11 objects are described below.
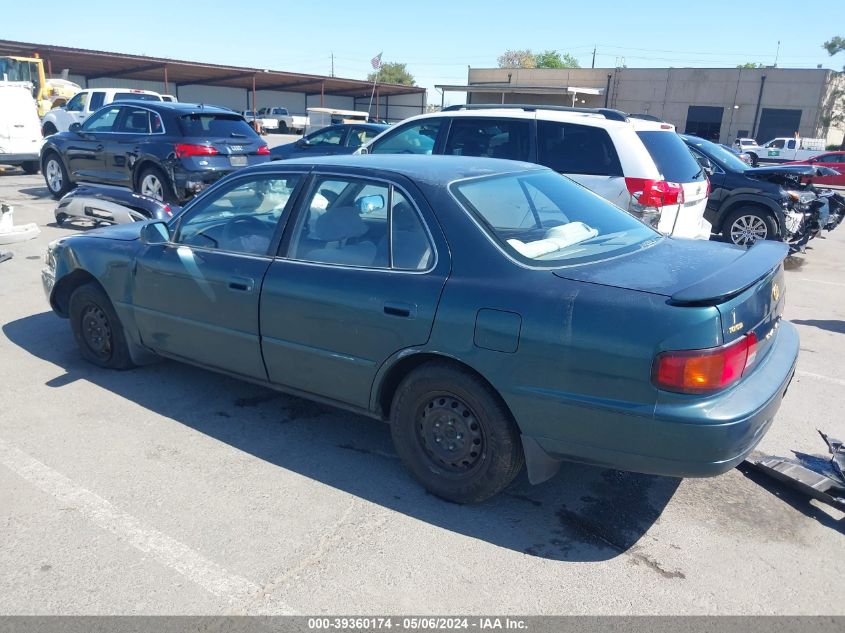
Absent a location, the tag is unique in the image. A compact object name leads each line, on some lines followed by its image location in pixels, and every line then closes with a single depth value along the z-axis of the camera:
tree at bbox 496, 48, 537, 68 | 102.09
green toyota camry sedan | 2.87
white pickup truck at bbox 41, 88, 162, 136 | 18.67
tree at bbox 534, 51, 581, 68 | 102.50
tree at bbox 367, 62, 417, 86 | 94.19
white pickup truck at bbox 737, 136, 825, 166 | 35.25
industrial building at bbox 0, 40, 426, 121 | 35.75
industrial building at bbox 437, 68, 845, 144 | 46.53
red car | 29.22
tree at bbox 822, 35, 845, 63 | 69.94
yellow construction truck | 25.47
